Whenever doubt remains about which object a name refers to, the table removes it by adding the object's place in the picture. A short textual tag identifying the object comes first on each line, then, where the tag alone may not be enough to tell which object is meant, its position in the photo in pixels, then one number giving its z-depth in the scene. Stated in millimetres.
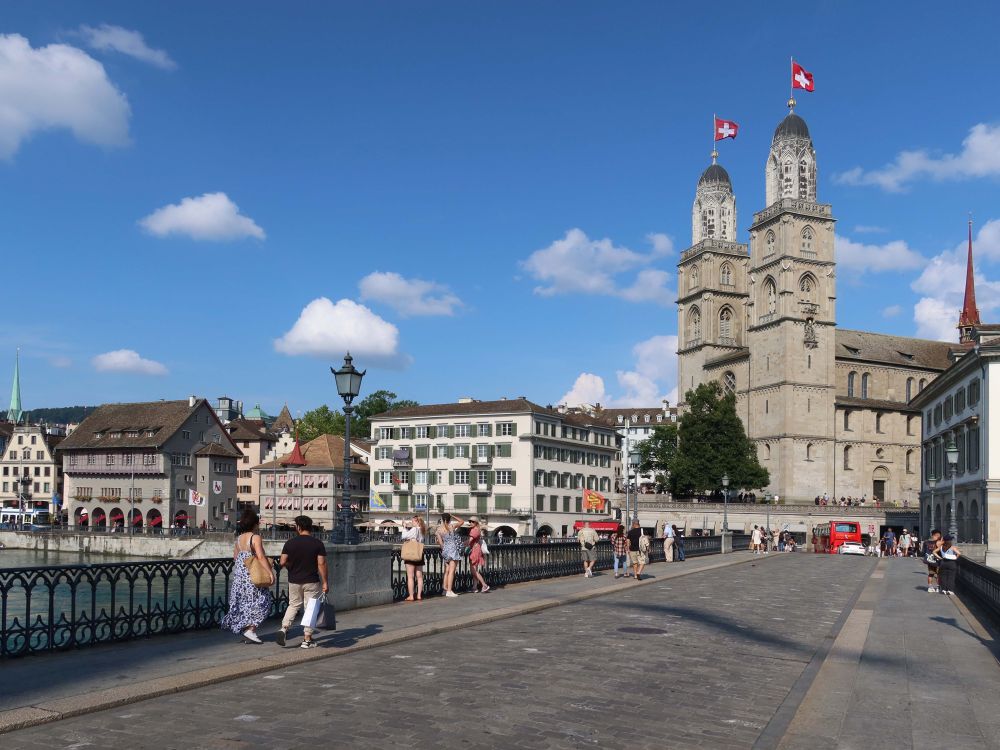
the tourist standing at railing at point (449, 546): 20109
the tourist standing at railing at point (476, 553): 21438
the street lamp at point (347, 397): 17641
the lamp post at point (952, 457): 40347
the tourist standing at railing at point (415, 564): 18781
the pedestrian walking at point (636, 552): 27266
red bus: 65369
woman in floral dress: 12031
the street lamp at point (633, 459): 40625
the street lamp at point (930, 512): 57812
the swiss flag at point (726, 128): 120938
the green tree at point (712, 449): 91938
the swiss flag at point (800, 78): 102562
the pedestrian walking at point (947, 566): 24469
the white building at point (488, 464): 89625
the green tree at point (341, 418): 128125
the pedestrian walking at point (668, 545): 39062
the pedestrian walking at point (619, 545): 29078
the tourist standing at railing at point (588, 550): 28470
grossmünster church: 97750
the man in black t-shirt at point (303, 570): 12422
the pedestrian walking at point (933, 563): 25453
